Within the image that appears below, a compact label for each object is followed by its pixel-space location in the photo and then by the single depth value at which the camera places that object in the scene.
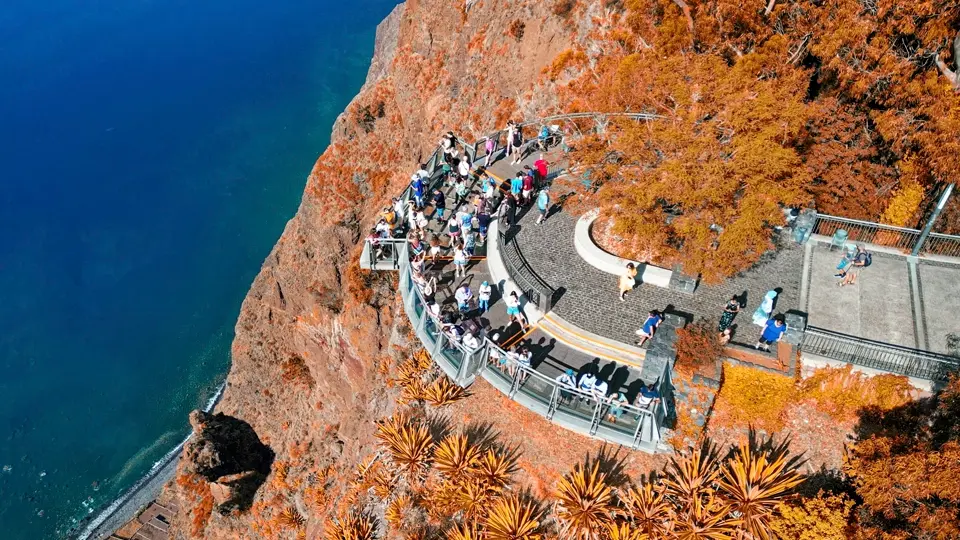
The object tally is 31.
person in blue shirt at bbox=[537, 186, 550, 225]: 28.32
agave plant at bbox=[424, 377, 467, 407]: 24.55
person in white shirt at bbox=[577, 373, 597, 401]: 20.64
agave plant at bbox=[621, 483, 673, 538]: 18.81
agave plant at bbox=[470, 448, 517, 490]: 21.91
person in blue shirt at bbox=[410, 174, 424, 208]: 30.66
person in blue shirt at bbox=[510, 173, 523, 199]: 29.52
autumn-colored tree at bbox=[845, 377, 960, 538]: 15.16
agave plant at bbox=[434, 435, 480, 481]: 22.06
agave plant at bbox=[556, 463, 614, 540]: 19.27
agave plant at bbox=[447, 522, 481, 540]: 20.35
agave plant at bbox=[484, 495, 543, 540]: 20.03
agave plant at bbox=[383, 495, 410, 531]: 23.20
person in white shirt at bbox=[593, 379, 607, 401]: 20.52
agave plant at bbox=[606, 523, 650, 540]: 18.53
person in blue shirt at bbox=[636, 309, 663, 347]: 22.11
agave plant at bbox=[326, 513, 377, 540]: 24.42
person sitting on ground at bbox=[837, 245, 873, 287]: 23.67
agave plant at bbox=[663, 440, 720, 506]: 18.99
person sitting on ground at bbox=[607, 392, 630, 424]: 20.52
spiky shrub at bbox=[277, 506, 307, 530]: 36.31
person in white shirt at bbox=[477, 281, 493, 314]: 24.62
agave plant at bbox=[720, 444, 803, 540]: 17.89
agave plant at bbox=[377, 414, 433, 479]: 23.53
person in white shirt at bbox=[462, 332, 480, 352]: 22.67
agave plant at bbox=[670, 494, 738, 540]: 18.02
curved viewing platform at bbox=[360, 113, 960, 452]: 20.31
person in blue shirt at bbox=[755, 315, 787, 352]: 20.88
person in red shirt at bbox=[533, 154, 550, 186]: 30.31
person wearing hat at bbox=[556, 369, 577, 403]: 21.01
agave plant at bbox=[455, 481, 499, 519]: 21.25
